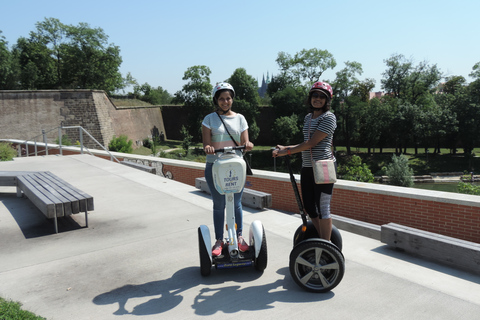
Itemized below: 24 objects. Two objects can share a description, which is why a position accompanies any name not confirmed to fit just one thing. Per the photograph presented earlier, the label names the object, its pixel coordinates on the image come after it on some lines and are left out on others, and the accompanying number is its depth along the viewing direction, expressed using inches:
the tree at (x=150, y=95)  2191.4
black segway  120.0
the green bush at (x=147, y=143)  1718.4
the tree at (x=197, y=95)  2025.1
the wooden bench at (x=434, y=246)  145.1
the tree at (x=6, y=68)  1470.2
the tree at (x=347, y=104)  1841.8
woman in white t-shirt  136.4
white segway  127.6
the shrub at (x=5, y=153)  485.5
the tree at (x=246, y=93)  2025.1
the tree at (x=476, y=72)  1702.8
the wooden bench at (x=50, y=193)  184.9
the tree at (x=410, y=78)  1883.6
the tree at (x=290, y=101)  1983.3
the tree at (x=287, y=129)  1876.2
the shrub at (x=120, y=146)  1053.8
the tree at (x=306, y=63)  1951.3
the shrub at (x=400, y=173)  1212.5
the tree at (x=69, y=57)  1673.2
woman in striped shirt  125.6
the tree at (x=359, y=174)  1201.4
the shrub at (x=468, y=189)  622.6
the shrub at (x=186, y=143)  1739.7
